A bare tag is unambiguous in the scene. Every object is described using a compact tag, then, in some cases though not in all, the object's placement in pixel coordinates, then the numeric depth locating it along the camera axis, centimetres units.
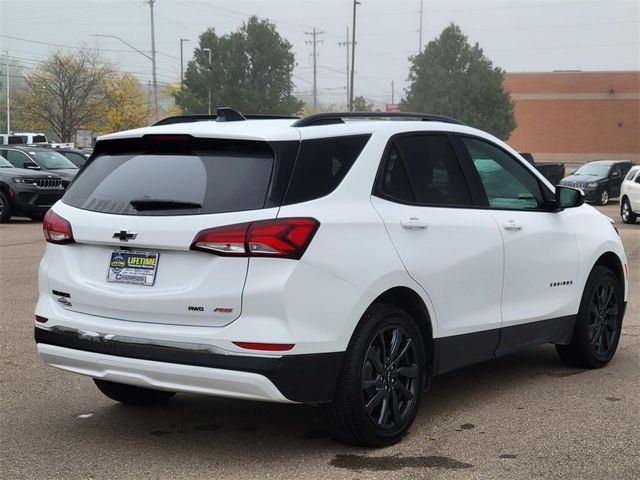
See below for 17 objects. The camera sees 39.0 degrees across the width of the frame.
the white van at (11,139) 4380
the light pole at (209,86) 7106
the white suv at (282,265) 425
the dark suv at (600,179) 3297
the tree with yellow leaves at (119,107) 7106
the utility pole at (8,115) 7588
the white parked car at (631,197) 2267
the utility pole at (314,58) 11325
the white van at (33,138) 5005
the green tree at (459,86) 6688
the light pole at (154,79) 7406
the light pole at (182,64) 7400
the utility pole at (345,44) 10950
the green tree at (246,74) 7038
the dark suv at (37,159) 2256
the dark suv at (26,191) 2056
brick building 7644
